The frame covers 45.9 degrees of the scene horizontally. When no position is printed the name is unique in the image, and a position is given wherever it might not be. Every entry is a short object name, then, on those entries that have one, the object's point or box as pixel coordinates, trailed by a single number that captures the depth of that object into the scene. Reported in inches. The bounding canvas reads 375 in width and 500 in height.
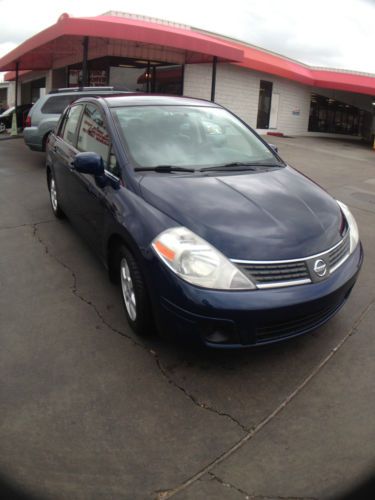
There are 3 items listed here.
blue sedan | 101.0
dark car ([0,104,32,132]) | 751.7
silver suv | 386.3
